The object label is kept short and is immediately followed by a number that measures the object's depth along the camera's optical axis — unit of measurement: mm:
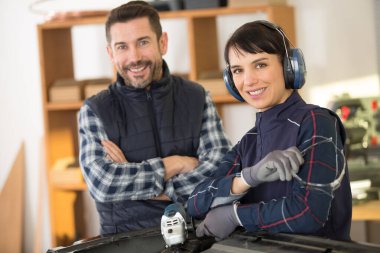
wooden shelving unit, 3885
